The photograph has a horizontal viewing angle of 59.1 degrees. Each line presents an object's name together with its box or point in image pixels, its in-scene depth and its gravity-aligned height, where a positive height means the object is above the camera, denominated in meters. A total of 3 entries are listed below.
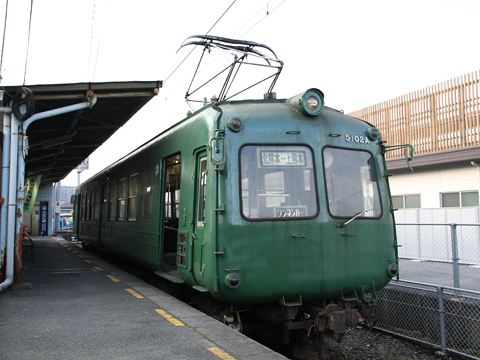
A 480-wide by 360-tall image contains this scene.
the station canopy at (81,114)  7.47 +2.16
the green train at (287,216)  4.65 -0.05
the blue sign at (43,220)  28.27 -0.38
